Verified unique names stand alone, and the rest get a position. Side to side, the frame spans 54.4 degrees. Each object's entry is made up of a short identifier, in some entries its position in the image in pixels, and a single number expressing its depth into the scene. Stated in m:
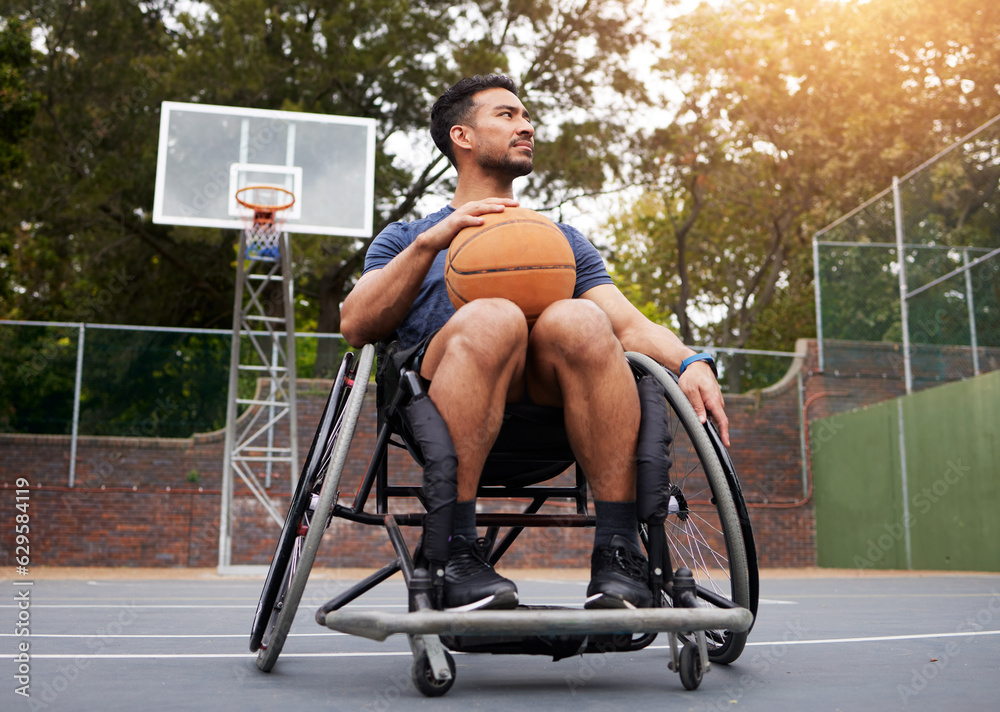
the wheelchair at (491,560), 1.62
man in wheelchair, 1.81
